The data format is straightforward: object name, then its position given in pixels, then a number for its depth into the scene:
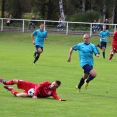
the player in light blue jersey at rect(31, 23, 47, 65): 26.58
